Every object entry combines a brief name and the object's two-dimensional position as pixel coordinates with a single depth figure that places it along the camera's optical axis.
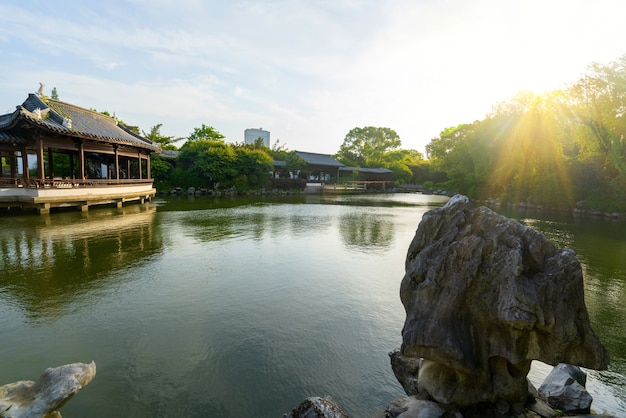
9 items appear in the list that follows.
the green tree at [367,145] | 66.06
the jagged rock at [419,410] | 3.18
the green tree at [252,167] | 38.59
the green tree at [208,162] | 36.34
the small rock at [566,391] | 3.44
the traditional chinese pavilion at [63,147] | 15.41
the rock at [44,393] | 3.05
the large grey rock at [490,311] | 2.96
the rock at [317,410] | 3.14
